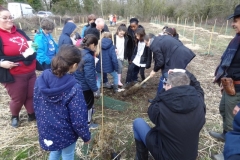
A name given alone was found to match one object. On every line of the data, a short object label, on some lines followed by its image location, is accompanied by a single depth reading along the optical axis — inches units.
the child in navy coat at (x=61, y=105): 63.2
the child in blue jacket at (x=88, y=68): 99.9
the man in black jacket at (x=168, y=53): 121.2
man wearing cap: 90.5
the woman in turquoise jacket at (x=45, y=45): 120.1
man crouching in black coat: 63.1
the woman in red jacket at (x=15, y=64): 95.6
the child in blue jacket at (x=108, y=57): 145.7
